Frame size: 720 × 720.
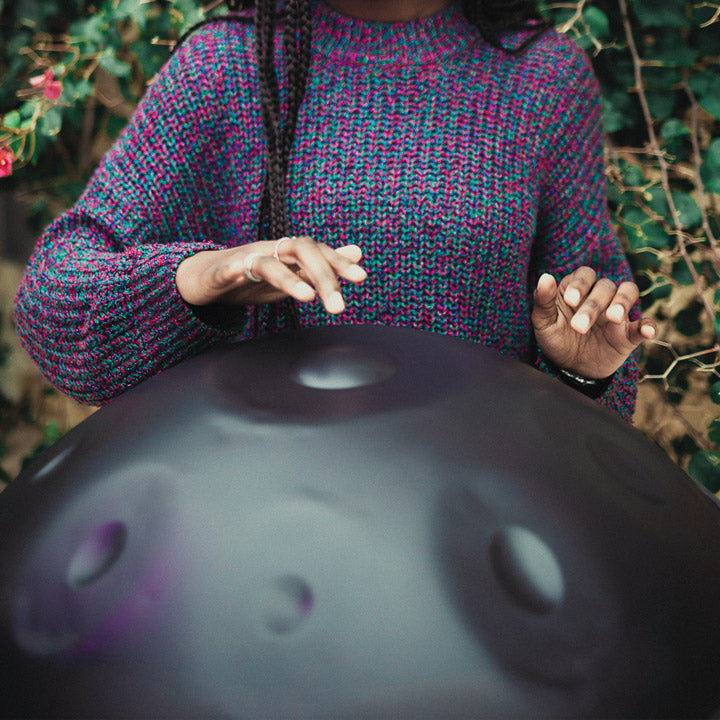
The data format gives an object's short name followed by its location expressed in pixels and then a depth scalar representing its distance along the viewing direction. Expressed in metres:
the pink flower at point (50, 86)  1.46
